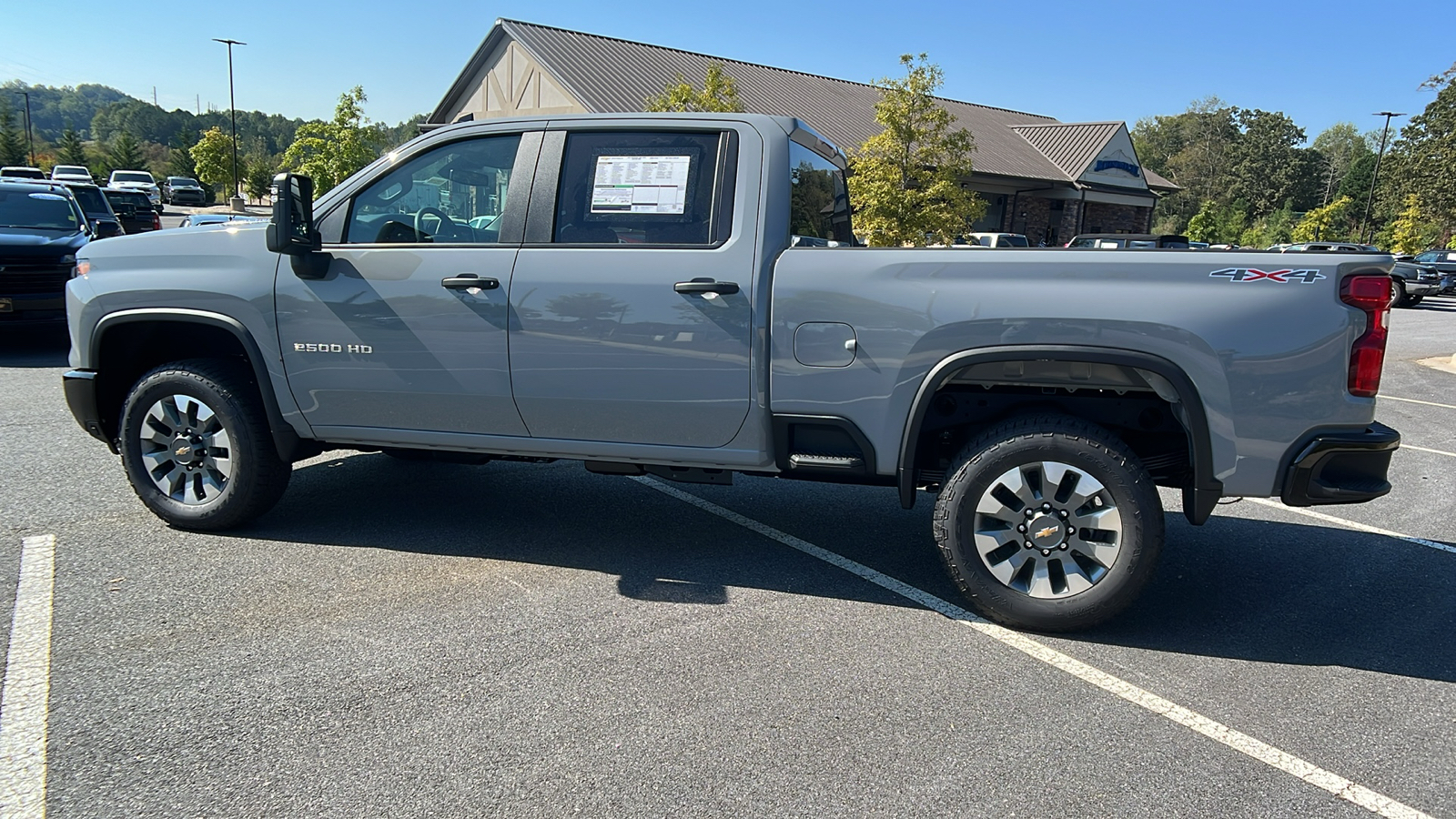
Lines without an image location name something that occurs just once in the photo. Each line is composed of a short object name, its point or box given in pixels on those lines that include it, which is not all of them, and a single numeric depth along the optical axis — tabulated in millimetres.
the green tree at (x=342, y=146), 30750
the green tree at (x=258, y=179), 61344
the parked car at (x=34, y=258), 9641
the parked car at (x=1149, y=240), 13742
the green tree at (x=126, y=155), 72188
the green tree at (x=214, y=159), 62562
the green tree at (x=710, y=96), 21219
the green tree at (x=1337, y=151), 96500
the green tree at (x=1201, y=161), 93312
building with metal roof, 26422
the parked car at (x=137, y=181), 48569
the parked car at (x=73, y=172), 45019
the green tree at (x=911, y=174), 18969
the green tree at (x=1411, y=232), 42375
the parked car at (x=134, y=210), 24984
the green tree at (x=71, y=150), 71312
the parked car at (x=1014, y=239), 20873
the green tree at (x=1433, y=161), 52062
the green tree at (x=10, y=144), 67250
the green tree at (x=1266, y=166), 89562
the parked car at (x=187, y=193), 60438
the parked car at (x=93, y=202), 15699
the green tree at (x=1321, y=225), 52375
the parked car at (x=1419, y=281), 25438
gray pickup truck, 3424
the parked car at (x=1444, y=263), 26062
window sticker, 4004
